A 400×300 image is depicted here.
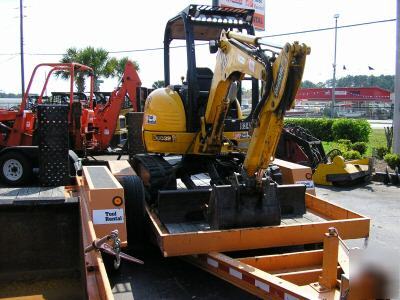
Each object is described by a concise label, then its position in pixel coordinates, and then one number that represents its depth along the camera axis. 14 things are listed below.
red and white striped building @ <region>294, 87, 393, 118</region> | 72.90
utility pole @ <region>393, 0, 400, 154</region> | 14.38
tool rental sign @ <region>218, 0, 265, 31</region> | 23.86
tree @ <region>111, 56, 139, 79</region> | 34.69
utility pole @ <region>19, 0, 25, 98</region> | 31.40
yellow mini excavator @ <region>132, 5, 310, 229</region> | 5.08
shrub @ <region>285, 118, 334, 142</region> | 23.53
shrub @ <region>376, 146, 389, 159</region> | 15.19
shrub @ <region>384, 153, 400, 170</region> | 13.18
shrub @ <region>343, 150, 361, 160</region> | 14.19
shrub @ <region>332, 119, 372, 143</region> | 20.74
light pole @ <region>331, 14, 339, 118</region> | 41.97
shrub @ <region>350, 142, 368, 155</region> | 15.80
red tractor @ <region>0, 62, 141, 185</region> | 10.44
